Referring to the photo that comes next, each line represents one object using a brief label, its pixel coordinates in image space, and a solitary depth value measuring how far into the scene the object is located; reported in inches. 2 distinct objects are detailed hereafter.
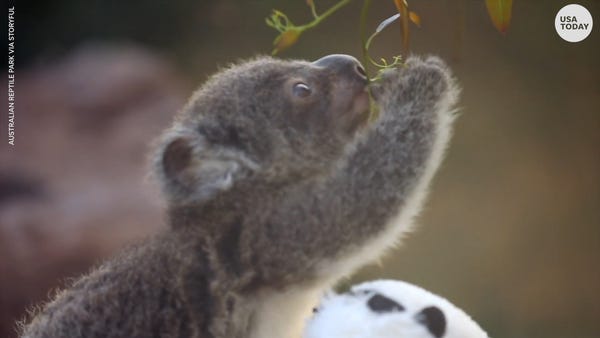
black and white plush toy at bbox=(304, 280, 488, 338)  71.6
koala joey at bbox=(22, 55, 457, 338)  72.8
